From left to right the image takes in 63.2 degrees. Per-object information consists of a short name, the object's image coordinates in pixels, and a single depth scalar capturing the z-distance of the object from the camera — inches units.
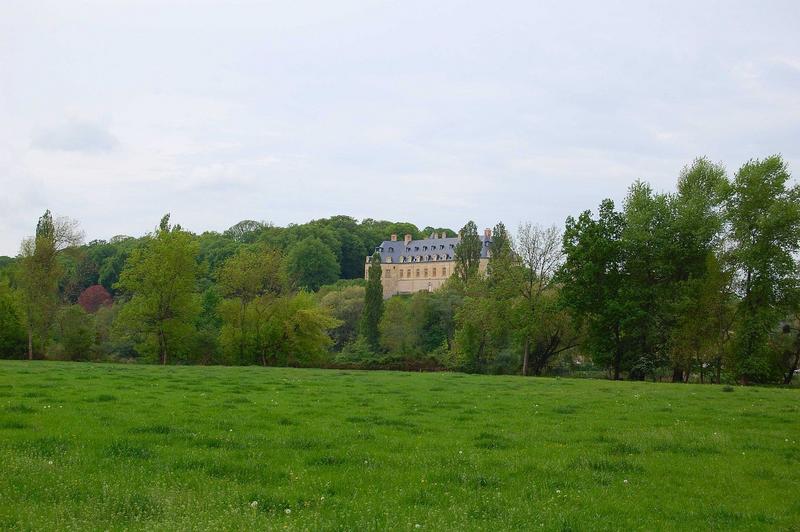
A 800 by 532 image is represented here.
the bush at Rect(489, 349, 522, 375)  2304.4
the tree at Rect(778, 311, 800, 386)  1801.2
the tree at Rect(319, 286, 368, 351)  3946.9
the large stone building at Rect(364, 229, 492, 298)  7475.4
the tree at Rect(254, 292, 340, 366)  2352.4
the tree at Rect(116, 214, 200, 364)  2256.4
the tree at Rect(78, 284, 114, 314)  4530.0
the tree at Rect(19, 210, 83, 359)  2260.1
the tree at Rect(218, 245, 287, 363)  2343.8
